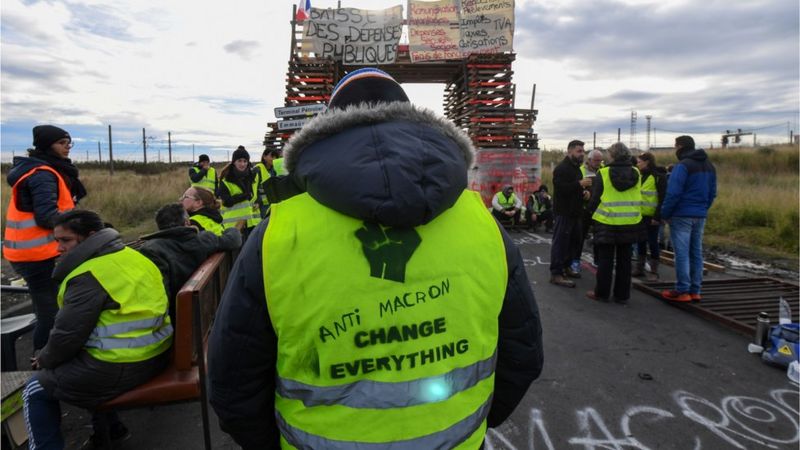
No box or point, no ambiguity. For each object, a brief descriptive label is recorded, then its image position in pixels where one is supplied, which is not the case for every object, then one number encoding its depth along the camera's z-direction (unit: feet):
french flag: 38.65
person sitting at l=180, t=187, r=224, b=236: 15.28
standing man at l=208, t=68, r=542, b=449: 3.79
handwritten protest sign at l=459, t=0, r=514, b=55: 39.75
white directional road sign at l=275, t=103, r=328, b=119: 17.49
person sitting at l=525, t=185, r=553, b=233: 37.60
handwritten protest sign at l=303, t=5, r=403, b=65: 38.40
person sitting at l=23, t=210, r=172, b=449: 8.08
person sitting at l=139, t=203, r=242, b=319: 10.28
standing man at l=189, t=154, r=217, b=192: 28.55
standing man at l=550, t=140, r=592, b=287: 20.27
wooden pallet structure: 39.83
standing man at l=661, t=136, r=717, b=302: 17.30
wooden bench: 8.92
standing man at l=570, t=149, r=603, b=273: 22.30
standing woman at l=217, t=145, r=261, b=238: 22.09
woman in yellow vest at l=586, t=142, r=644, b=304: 17.94
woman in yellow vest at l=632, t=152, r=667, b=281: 20.44
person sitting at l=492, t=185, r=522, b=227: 37.27
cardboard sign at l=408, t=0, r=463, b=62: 39.55
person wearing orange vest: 12.14
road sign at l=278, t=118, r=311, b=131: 18.02
